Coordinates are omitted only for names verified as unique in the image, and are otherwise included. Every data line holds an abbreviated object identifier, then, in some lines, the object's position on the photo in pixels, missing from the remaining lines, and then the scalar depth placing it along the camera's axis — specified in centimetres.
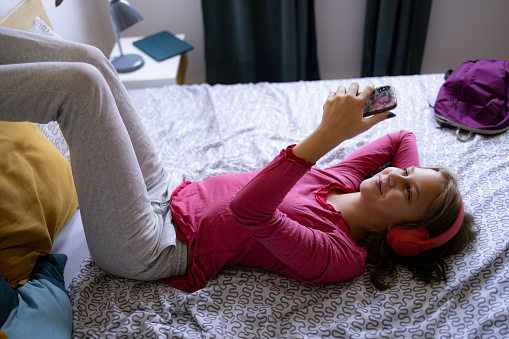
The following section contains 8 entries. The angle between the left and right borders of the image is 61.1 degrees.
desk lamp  216
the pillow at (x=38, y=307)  99
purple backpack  167
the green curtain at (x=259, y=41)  259
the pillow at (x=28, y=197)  112
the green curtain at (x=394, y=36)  252
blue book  245
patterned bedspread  108
